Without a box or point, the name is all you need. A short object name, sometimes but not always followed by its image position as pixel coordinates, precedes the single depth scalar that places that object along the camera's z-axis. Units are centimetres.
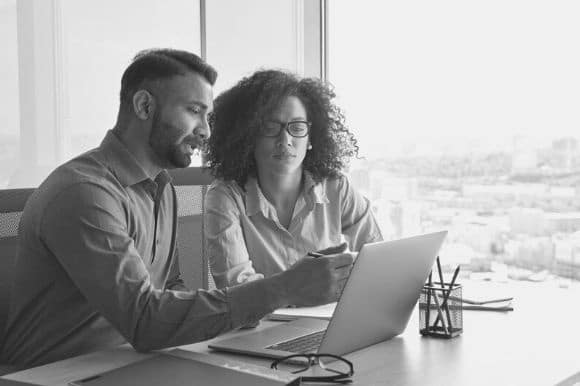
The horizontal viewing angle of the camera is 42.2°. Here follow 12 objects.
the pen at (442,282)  166
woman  236
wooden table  132
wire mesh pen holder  165
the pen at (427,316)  167
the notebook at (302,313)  178
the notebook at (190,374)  123
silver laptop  141
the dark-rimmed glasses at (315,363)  133
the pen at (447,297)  166
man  150
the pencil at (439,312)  164
